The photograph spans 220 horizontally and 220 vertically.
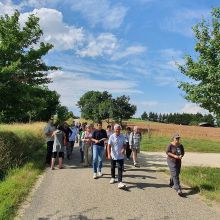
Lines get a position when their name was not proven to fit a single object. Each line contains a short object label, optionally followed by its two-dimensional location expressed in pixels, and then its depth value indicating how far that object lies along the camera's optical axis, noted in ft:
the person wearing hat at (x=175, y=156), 19.99
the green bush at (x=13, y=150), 24.90
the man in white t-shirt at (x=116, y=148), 21.07
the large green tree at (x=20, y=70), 29.42
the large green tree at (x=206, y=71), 24.43
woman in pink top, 28.05
